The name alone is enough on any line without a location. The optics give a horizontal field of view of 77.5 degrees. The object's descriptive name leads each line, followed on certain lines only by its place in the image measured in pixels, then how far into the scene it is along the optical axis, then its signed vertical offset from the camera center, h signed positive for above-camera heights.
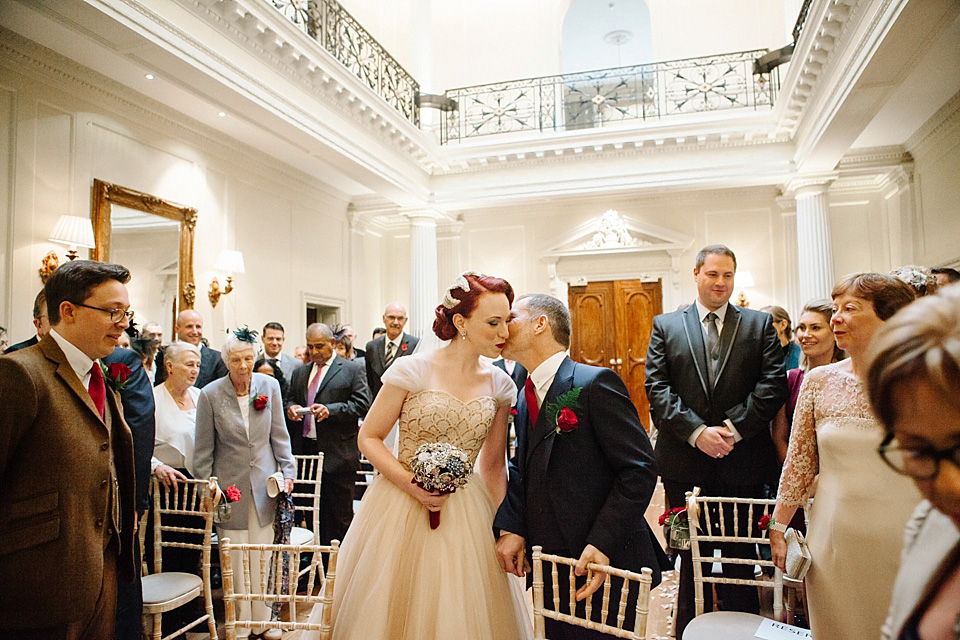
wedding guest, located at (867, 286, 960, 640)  0.65 -0.09
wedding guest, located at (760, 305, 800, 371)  4.34 +0.04
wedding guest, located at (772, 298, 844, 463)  2.93 -0.03
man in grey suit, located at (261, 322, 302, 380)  5.53 +0.00
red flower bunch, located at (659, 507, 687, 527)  2.56 -0.75
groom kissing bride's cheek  1.82 -0.41
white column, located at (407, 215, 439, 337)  9.63 +1.21
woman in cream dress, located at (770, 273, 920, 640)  1.71 -0.45
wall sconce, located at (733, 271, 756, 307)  9.60 +0.95
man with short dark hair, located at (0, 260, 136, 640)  1.72 -0.35
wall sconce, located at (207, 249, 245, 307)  7.29 +1.04
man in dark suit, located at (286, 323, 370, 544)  4.31 -0.50
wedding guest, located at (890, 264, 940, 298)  2.29 +0.23
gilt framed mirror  5.94 +1.15
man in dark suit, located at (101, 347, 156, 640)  2.55 -0.35
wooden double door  10.54 +0.32
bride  1.94 -0.58
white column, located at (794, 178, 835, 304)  8.34 +1.43
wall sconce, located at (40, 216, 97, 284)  5.21 +1.03
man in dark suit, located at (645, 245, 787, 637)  2.77 -0.27
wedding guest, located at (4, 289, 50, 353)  2.54 +0.17
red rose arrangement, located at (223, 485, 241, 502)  3.03 -0.73
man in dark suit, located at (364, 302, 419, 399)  5.52 +0.02
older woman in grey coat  3.31 -0.52
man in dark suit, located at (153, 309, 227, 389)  4.94 -0.02
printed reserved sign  2.15 -1.06
